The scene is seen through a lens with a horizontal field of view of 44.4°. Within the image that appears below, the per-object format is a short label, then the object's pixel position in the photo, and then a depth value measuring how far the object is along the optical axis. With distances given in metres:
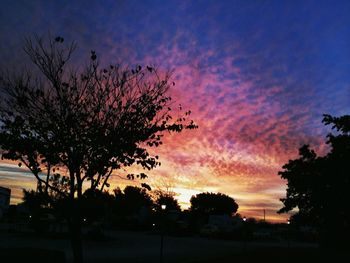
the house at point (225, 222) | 75.69
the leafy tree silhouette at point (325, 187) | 24.05
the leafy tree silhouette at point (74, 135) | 13.48
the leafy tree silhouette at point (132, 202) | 93.94
